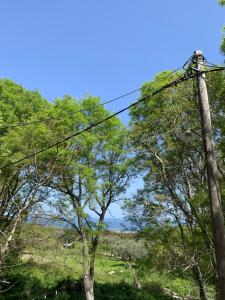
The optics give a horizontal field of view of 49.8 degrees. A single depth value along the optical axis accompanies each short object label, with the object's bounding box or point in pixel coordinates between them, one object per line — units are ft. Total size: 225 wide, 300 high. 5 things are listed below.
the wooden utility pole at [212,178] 12.41
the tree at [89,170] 43.12
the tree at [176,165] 31.78
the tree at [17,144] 33.43
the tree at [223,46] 26.10
